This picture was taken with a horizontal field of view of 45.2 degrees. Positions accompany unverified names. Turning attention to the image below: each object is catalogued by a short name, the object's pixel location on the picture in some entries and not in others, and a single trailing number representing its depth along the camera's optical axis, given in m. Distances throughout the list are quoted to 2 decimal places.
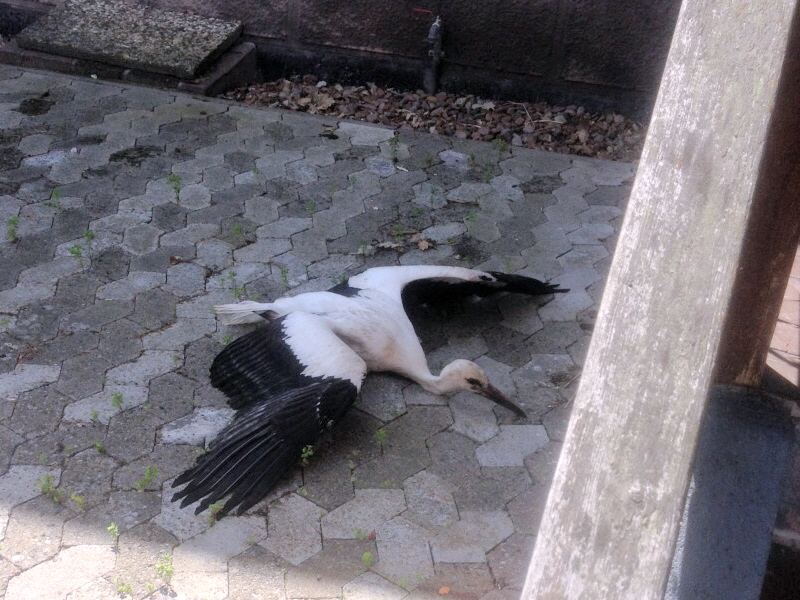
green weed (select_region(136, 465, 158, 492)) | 3.36
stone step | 6.29
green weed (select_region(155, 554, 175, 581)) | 3.02
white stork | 3.33
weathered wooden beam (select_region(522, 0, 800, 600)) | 1.33
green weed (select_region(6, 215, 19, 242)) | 4.70
